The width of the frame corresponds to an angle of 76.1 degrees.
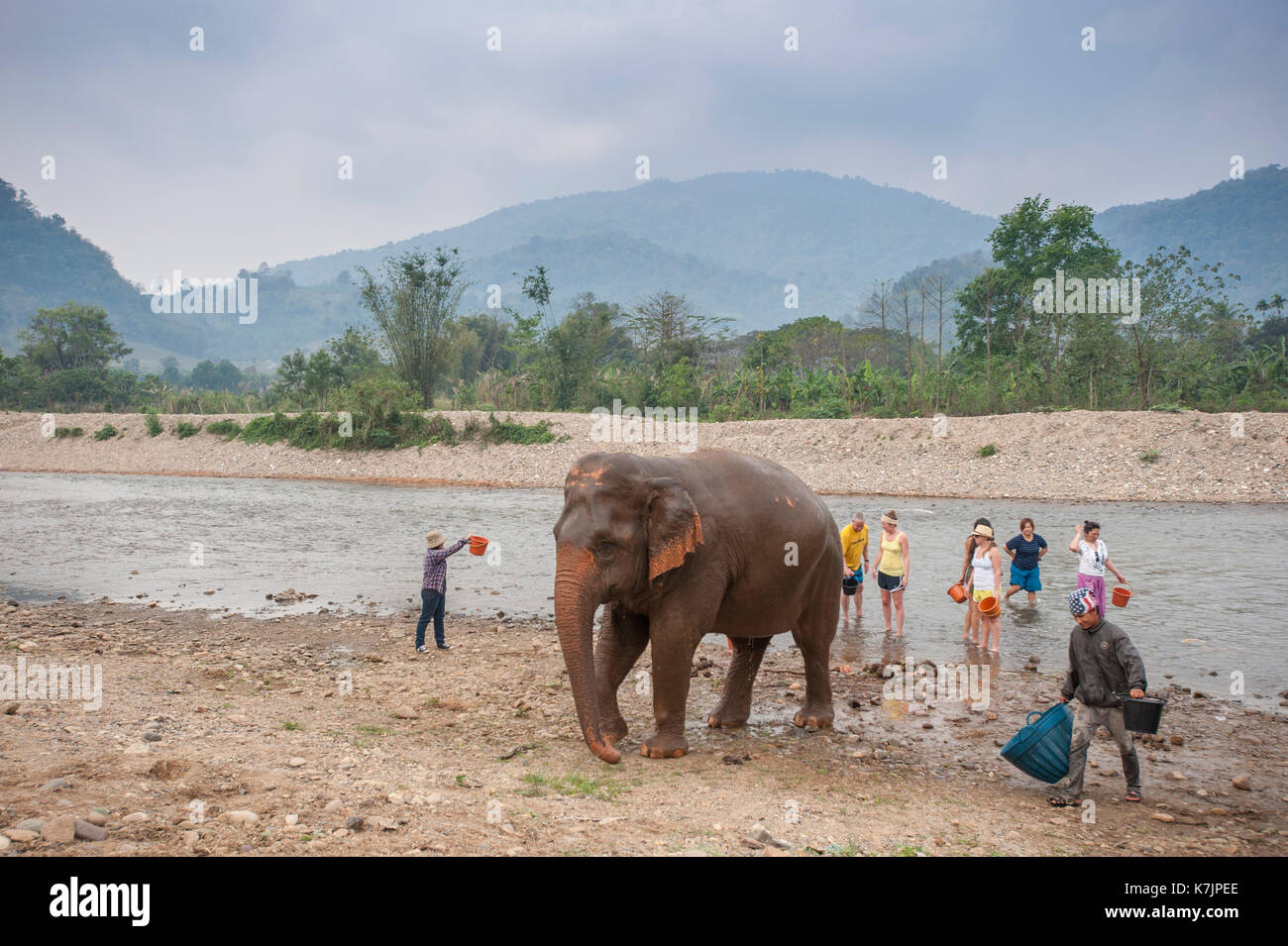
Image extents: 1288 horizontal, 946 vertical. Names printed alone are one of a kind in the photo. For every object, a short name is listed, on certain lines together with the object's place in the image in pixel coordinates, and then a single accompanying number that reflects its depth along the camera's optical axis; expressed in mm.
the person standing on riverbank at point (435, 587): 10781
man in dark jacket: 6441
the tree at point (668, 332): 51156
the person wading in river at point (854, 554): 12352
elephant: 6590
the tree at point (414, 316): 51594
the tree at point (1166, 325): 36719
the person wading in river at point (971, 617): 11867
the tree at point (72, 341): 78625
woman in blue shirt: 13312
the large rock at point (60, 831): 4430
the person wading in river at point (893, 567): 12320
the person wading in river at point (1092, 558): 11562
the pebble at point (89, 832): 4504
